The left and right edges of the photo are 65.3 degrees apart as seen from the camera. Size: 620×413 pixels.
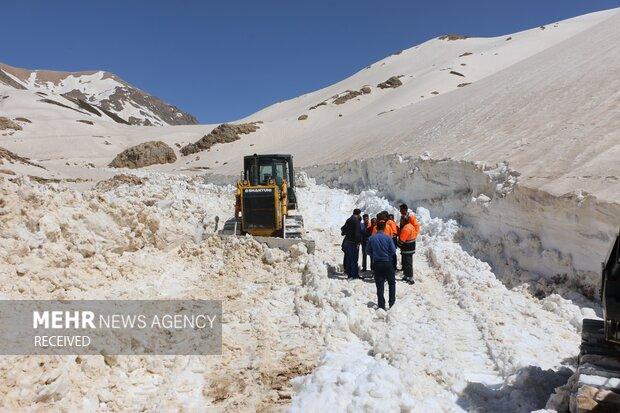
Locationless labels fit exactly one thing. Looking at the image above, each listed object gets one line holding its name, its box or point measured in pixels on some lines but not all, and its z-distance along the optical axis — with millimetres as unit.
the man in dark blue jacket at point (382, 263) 7098
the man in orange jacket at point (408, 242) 8570
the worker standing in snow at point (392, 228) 8703
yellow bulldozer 10773
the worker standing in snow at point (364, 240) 9484
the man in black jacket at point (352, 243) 8898
